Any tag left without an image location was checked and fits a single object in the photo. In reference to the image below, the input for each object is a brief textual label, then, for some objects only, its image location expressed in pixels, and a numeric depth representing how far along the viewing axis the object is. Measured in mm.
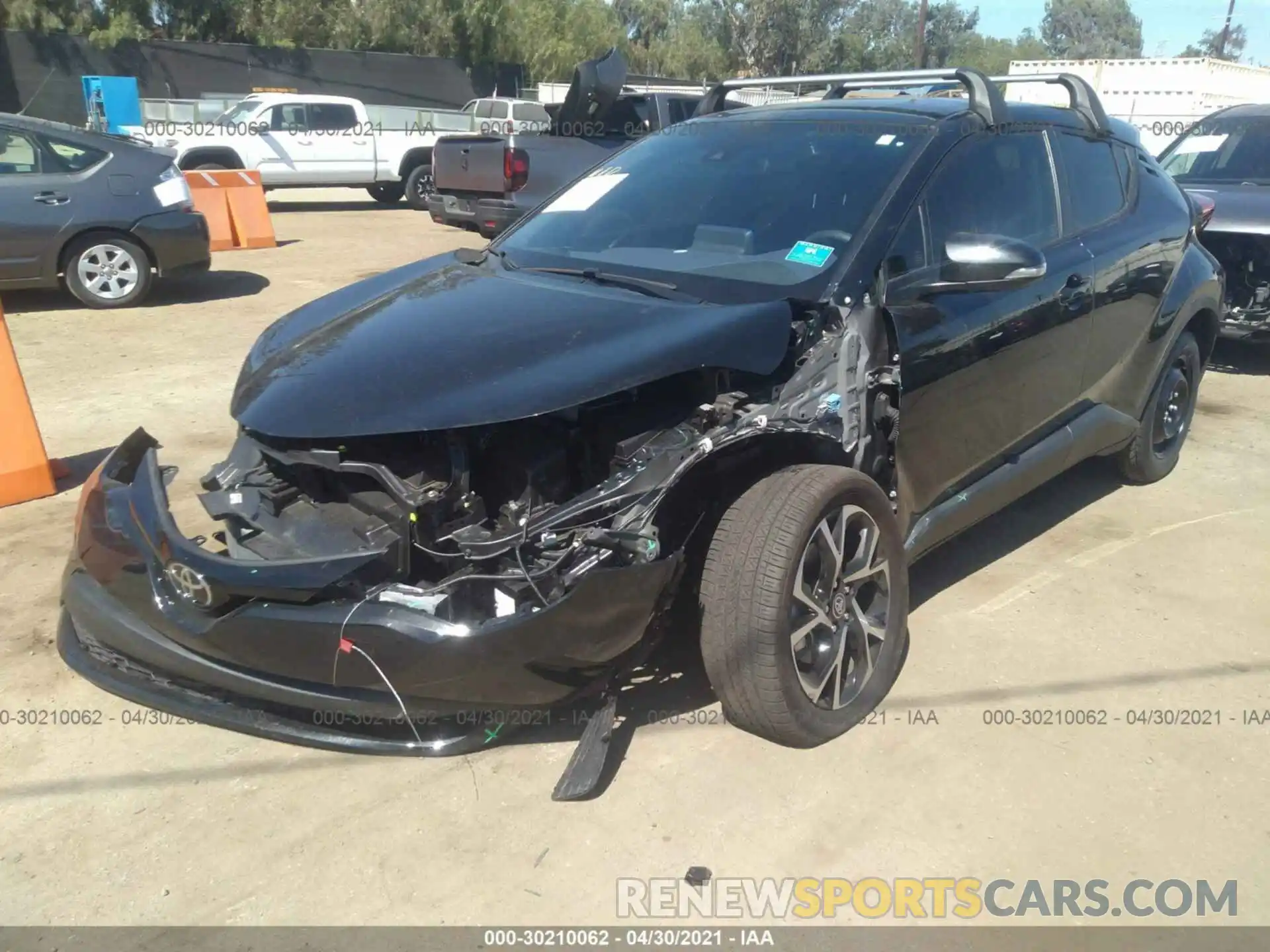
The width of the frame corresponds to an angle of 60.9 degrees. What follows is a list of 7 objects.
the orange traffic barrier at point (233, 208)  12055
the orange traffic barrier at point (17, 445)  4750
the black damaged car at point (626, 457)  2738
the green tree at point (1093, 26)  98625
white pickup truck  16375
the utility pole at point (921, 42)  42812
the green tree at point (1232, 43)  78375
